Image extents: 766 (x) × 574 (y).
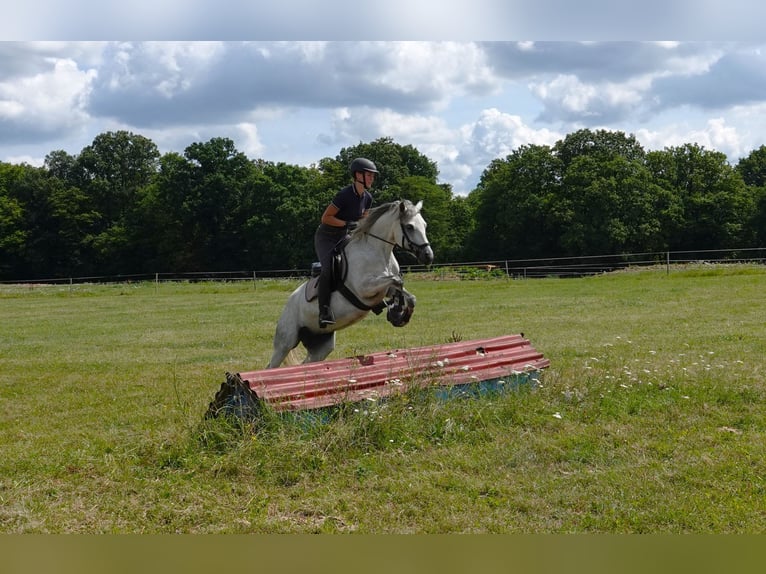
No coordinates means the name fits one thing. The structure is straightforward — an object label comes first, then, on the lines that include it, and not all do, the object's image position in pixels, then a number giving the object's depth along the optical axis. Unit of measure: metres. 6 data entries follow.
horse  6.81
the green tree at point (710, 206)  51.09
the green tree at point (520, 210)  51.69
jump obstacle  6.06
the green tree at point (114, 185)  56.59
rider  6.93
